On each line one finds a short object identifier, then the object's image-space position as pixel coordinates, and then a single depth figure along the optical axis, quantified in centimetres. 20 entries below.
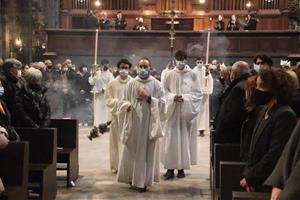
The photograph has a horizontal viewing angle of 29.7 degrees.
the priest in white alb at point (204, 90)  1389
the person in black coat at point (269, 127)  399
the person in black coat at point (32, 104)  663
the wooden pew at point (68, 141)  792
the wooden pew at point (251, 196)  372
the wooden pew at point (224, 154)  555
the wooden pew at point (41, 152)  644
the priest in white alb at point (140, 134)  762
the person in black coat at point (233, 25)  2033
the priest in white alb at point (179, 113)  866
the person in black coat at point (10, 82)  651
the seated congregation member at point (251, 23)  1997
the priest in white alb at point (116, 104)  862
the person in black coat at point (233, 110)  562
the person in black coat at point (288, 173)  232
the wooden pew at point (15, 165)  541
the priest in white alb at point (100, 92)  1422
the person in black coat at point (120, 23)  2064
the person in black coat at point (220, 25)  2022
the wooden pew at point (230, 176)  465
